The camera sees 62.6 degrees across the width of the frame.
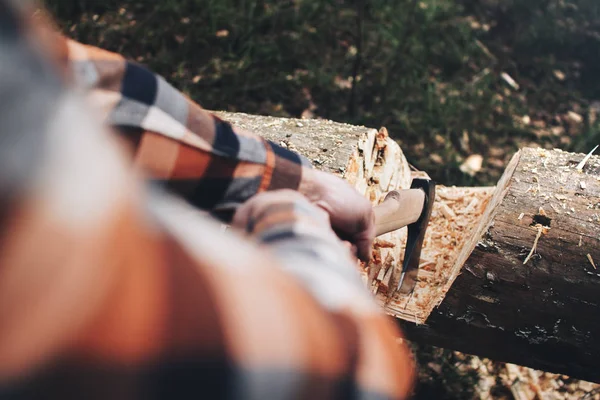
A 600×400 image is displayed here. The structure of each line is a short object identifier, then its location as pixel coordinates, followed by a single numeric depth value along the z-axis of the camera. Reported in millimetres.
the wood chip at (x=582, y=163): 1738
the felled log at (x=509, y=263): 1570
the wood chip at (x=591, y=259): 1536
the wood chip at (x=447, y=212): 2225
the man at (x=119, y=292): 306
